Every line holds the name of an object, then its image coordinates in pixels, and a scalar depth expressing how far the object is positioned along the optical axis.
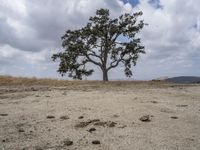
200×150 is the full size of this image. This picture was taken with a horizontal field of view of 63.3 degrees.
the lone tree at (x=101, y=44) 15.14
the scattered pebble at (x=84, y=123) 3.68
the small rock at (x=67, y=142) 3.05
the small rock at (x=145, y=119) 3.91
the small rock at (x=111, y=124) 3.68
